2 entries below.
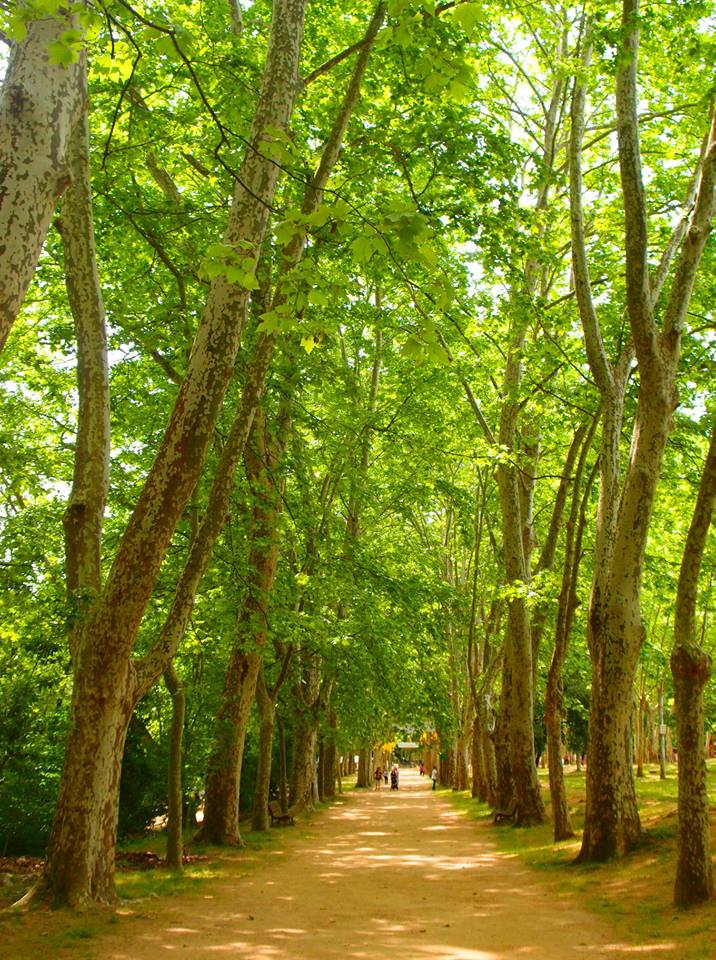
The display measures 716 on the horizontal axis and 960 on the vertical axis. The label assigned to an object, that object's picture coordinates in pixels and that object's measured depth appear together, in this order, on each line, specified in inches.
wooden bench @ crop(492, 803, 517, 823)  729.6
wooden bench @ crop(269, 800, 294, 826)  782.7
